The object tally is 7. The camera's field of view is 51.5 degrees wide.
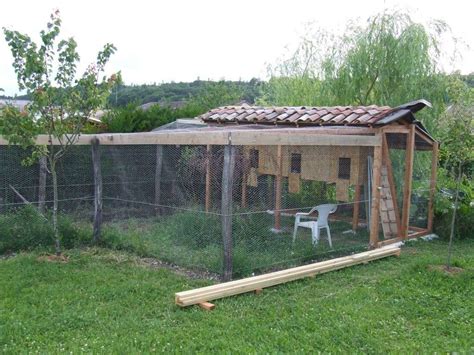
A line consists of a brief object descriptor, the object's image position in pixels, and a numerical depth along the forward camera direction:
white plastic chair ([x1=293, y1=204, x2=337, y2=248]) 7.12
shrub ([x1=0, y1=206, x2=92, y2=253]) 6.92
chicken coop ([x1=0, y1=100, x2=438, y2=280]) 6.86
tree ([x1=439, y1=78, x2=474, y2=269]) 6.61
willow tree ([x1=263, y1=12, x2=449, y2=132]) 10.85
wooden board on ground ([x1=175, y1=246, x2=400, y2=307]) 4.86
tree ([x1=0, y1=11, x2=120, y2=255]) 6.04
